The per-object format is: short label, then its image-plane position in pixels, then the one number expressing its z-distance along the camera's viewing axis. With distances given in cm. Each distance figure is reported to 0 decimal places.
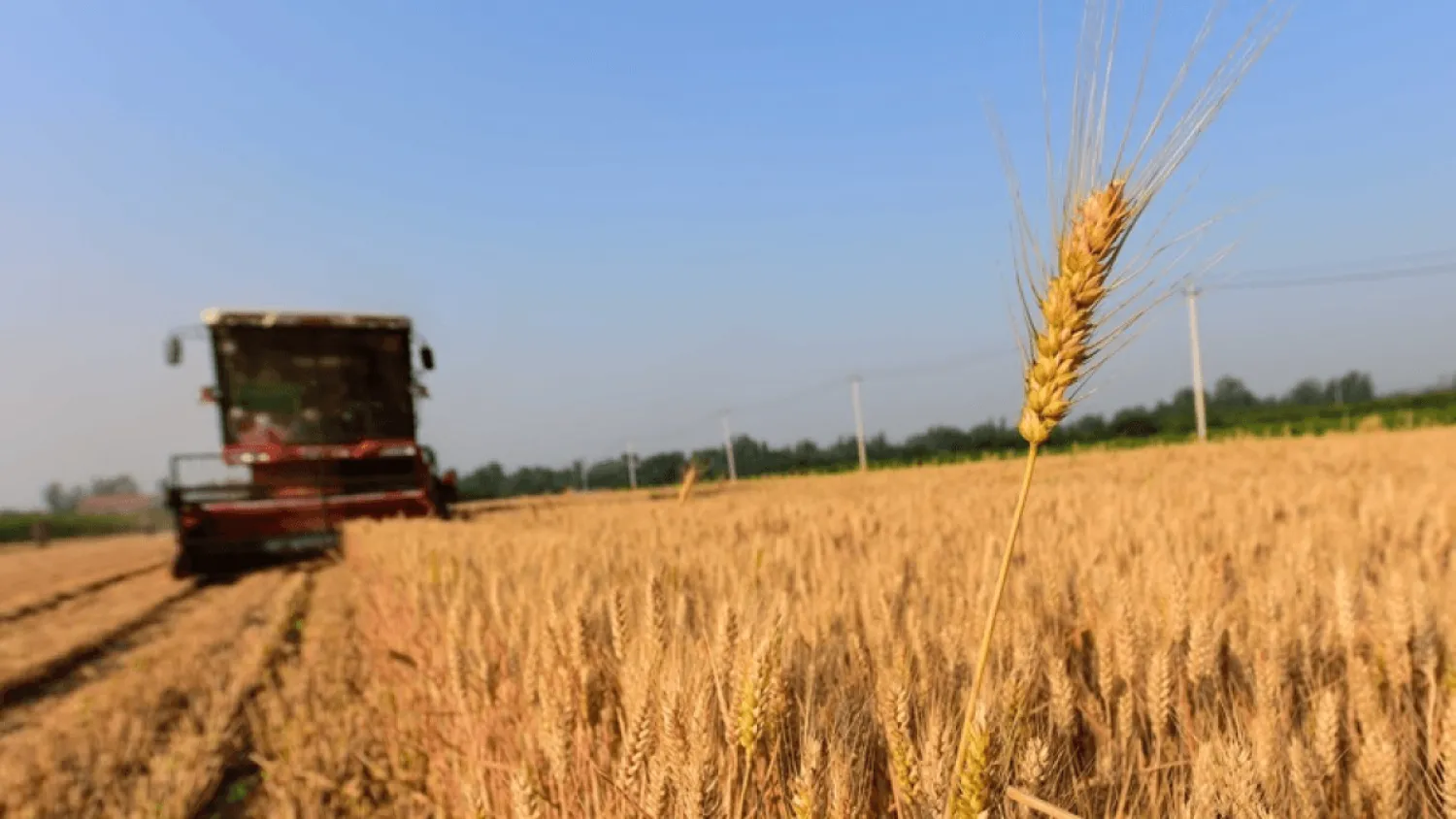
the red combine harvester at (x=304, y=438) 825
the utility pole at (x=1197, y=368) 2533
